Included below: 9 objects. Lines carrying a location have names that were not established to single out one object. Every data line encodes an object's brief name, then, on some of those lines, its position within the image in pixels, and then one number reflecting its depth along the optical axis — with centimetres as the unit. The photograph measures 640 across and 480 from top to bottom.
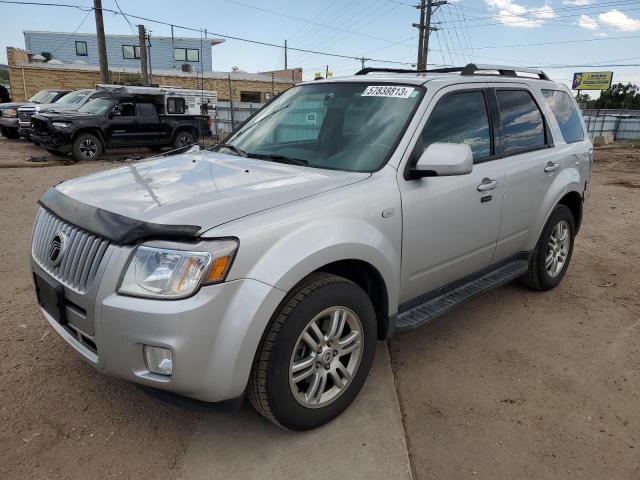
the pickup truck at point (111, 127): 1275
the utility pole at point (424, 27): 2852
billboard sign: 5209
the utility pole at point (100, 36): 2130
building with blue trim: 4478
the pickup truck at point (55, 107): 1418
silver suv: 212
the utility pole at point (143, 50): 2598
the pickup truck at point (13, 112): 1733
